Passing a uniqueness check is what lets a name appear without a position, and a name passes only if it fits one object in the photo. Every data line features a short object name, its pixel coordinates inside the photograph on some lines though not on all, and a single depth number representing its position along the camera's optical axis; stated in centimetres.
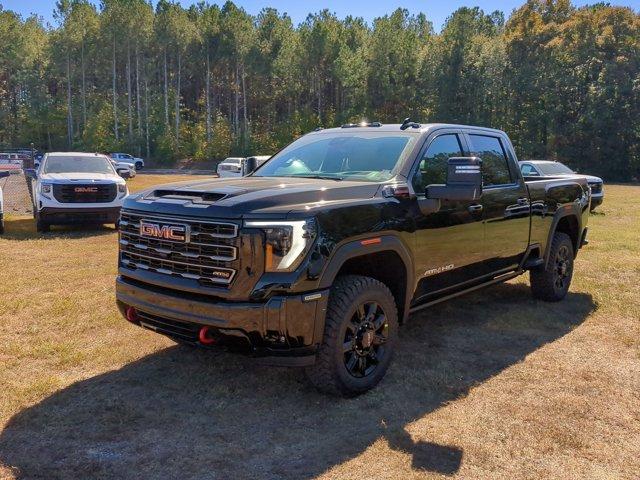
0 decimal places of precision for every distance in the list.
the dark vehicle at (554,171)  1488
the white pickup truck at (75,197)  1127
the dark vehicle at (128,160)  4416
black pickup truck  343
